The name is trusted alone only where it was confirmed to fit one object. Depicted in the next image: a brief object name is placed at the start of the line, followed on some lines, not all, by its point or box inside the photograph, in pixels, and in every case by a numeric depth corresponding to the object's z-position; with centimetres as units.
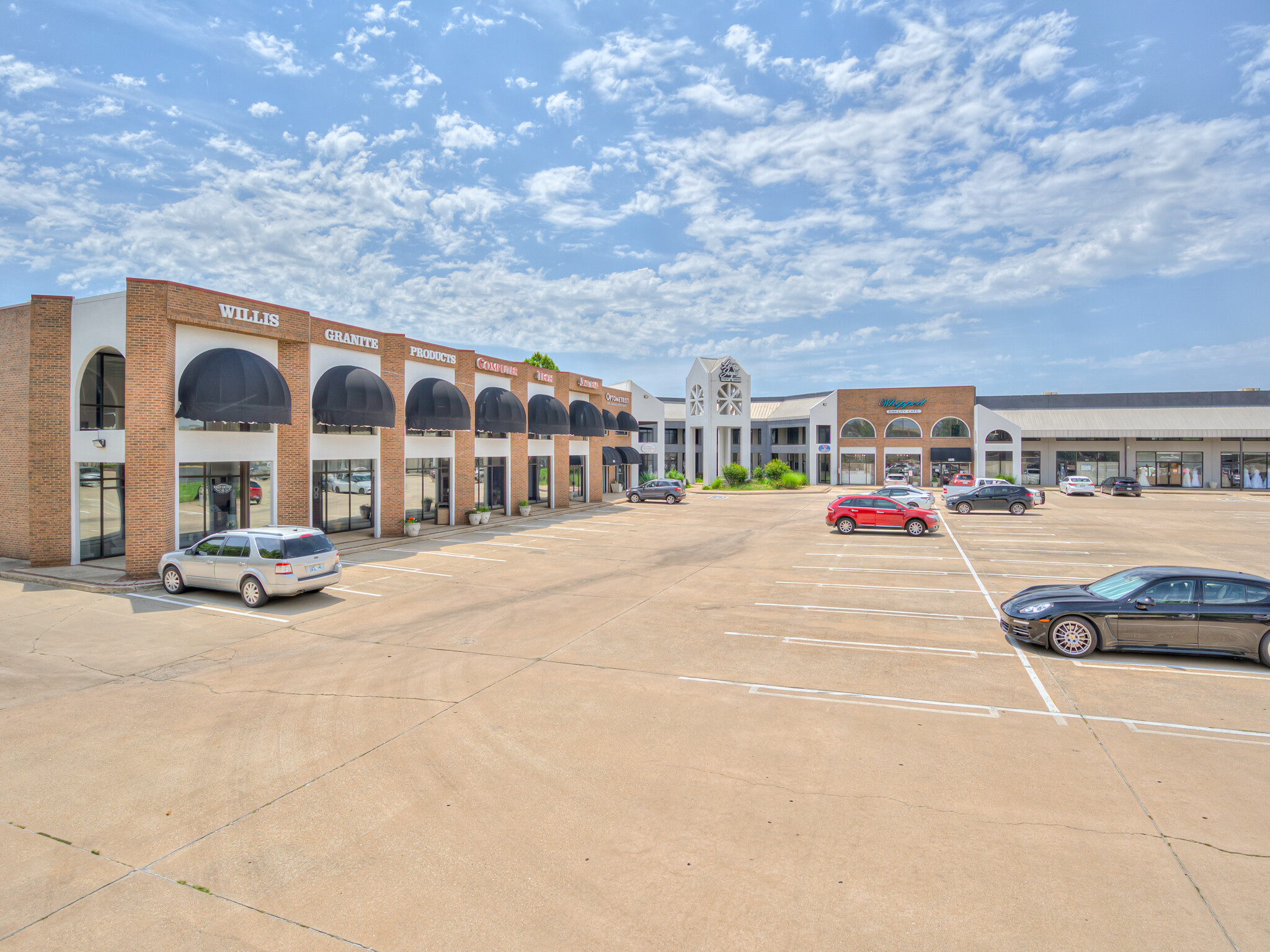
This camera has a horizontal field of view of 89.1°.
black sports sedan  1022
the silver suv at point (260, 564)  1487
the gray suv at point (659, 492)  4403
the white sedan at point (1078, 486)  4812
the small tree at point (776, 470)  6000
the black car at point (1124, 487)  4694
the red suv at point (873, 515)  2719
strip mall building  1780
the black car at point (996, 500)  3525
